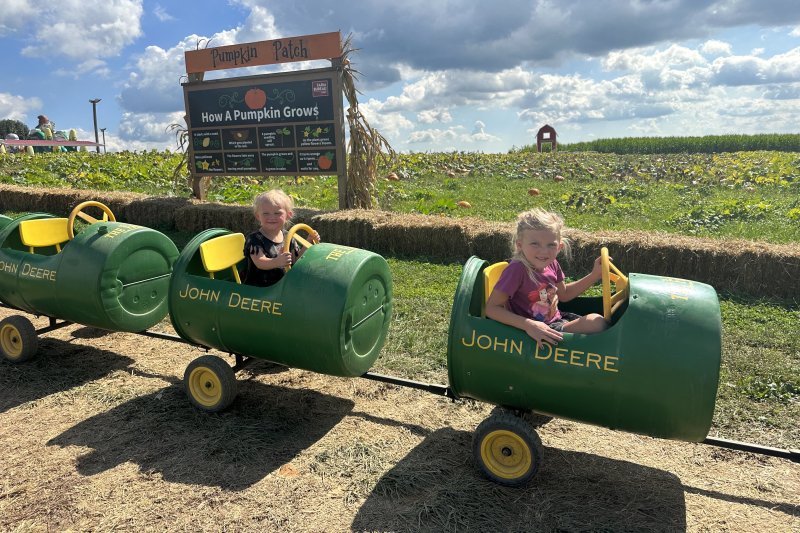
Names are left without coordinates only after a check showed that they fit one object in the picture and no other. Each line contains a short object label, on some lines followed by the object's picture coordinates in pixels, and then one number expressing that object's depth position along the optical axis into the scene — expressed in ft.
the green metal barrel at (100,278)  16.19
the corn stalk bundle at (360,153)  35.29
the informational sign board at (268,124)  35.01
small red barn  123.54
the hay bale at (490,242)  28.73
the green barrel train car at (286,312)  12.91
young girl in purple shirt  11.51
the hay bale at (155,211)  38.27
